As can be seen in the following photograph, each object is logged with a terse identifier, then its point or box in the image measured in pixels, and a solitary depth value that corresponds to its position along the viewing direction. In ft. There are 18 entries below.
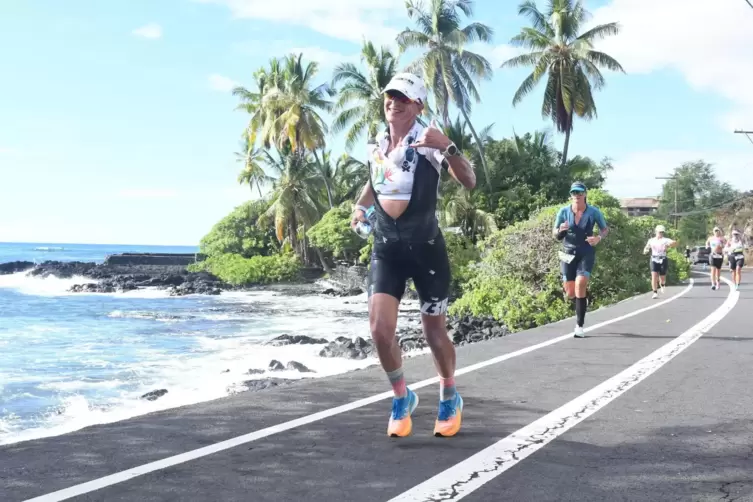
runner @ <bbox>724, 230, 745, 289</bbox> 65.77
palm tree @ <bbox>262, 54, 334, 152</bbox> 144.36
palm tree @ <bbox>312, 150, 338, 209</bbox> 159.73
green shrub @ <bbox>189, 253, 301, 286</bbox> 164.14
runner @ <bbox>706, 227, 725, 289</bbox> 65.05
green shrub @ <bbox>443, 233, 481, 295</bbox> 107.45
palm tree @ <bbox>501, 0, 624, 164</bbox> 124.77
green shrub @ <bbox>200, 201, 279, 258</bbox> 188.14
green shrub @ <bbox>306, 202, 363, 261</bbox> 142.72
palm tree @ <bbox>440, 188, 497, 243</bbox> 119.85
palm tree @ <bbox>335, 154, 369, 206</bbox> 158.81
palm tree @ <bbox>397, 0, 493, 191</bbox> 123.65
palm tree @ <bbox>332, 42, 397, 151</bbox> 130.11
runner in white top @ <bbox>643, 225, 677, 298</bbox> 56.49
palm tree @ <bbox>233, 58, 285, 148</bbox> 152.46
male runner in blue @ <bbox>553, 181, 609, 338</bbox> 30.09
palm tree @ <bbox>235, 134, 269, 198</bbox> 186.09
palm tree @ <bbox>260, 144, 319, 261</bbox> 156.25
